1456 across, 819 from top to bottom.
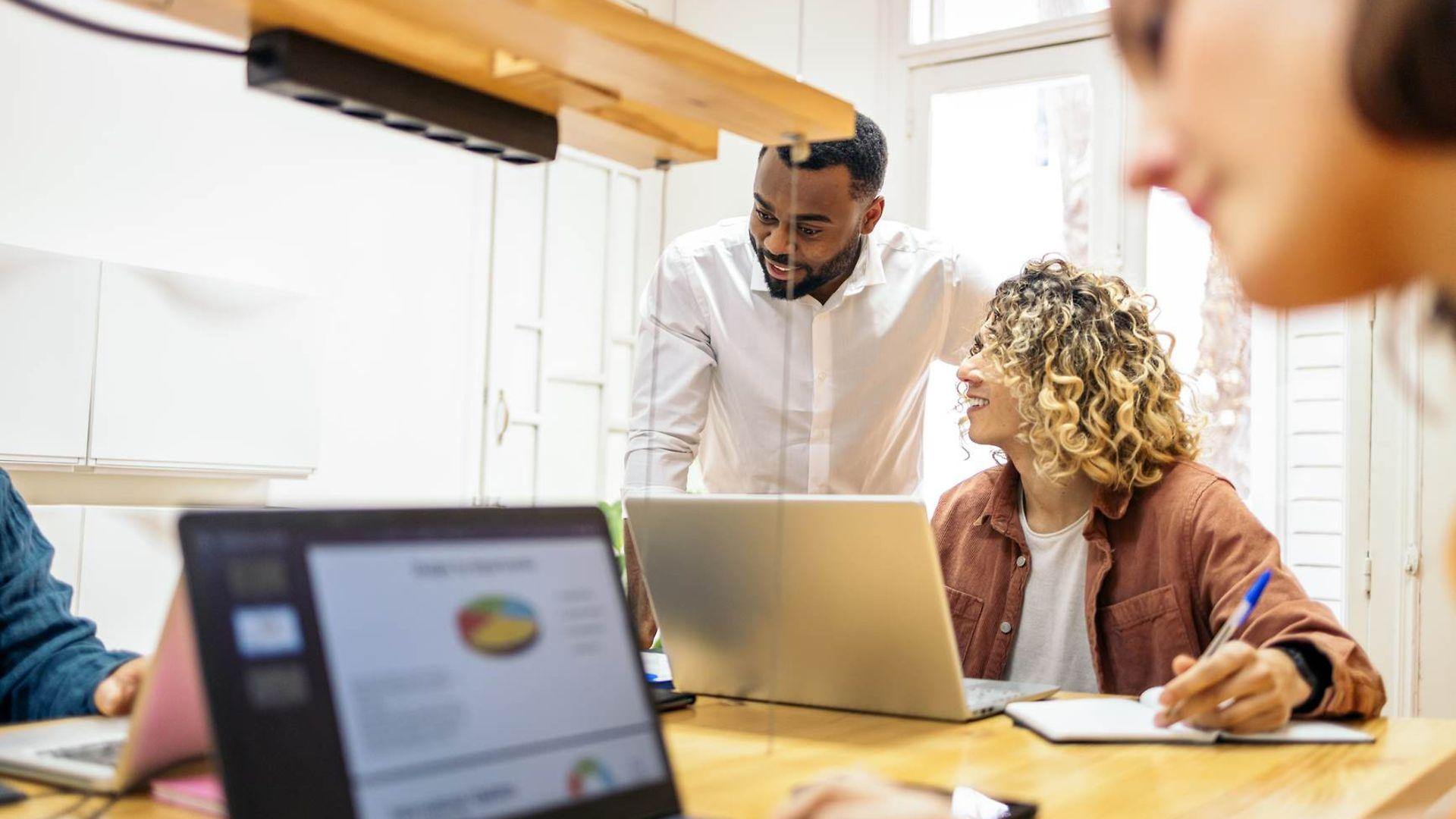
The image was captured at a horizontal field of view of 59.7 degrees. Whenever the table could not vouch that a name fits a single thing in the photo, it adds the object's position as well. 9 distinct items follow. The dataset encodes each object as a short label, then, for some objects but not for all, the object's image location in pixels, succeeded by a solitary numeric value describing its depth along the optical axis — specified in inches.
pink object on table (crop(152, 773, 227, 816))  31.9
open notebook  46.4
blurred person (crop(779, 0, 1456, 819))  14.9
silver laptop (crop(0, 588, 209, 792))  32.2
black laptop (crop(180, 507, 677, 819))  23.4
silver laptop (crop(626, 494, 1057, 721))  48.9
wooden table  36.4
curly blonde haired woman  64.2
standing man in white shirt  94.7
